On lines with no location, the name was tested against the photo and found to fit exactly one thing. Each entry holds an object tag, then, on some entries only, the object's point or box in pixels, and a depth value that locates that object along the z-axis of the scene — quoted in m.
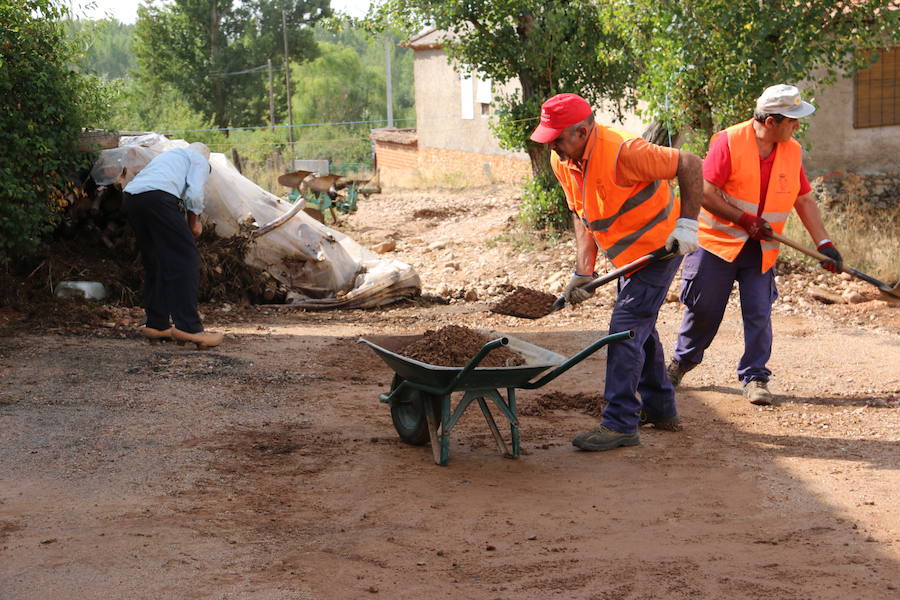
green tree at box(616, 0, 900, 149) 9.63
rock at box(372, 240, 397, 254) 14.86
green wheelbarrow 4.57
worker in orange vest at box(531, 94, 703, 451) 4.68
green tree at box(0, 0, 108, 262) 7.76
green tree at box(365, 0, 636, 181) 12.27
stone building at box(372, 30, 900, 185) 12.30
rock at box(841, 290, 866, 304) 9.04
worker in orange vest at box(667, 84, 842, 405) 5.68
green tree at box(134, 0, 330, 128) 42.22
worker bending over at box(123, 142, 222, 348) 7.38
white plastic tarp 9.54
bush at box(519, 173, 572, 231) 12.78
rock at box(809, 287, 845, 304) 9.10
